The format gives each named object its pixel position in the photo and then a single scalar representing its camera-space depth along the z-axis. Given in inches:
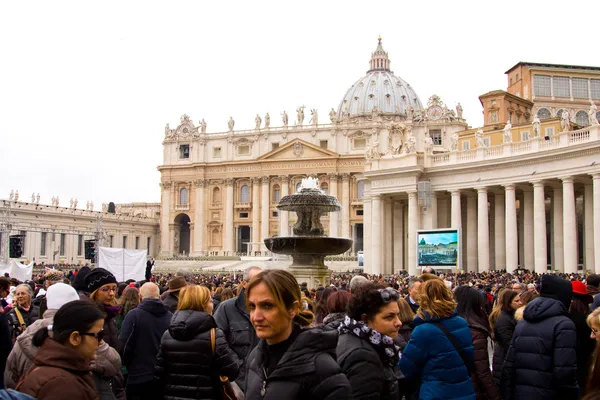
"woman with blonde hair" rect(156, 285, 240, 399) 218.8
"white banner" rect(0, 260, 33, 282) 827.4
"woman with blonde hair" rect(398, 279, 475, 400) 207.9
